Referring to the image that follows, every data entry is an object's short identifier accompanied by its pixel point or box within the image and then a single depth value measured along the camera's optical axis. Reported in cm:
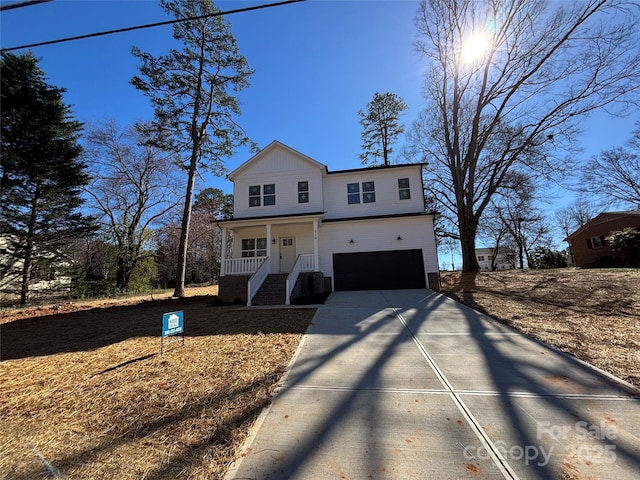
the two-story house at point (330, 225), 1272
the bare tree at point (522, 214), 1591
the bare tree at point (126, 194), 1884
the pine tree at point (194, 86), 1389
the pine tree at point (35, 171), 1330
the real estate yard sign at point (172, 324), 453
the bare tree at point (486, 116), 1365
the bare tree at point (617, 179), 1933
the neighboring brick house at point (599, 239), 2348
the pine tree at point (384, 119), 2256
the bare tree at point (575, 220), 3822
